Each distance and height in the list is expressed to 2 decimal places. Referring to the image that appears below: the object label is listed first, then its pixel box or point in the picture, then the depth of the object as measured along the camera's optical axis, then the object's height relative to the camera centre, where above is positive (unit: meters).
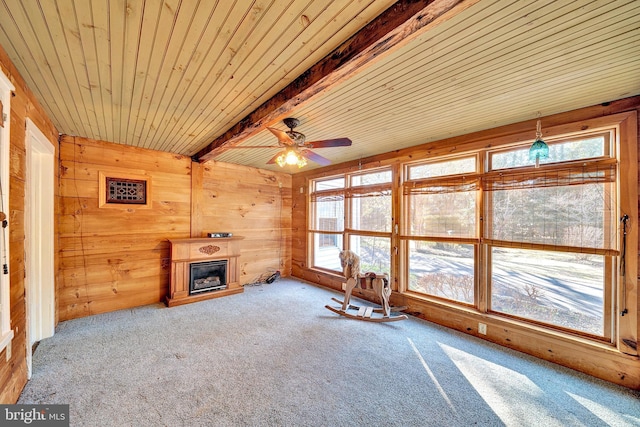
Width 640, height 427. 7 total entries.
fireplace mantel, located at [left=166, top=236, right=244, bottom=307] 3.65 -0.80
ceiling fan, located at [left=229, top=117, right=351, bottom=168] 2.32 +0.71
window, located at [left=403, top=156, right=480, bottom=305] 2.95 -0.19
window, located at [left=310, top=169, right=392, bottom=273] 3.82 -0.11
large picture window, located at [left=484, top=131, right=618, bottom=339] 2.16 -0.22
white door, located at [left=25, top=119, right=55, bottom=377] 2.51 -0.34
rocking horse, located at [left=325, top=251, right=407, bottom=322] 3.20 -1.08
